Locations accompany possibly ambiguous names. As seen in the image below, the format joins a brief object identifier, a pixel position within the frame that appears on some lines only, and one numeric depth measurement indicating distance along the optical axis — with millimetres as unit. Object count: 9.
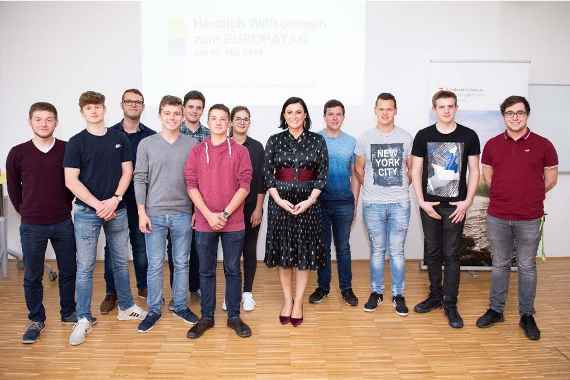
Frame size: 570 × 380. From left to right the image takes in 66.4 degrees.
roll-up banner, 4328
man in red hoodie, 2688
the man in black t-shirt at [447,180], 2943
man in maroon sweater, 2666
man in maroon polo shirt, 2768
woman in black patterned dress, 2826
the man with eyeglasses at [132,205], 3096
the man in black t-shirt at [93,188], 2648
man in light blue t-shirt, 3186
